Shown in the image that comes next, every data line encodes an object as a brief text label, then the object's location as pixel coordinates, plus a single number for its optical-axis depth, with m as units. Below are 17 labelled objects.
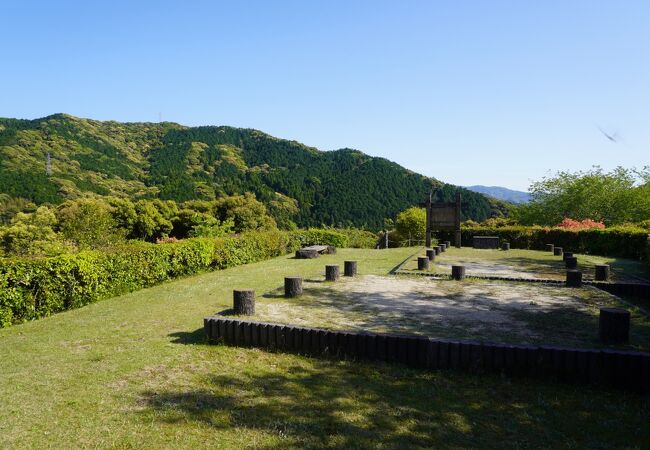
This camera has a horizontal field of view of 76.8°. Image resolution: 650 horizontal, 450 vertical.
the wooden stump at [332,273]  12.16
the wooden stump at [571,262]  15.16
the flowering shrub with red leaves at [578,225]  26.99
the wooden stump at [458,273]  12.16
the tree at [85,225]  20.38
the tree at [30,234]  18.33
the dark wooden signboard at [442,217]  24.78
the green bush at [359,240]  34.00
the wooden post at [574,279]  11.04
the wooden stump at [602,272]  11.93
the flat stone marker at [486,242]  26.44
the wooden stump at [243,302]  7.77
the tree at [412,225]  32.12
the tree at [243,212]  41.47
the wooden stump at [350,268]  13.02
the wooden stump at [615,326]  6.18
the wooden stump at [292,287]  9.66
